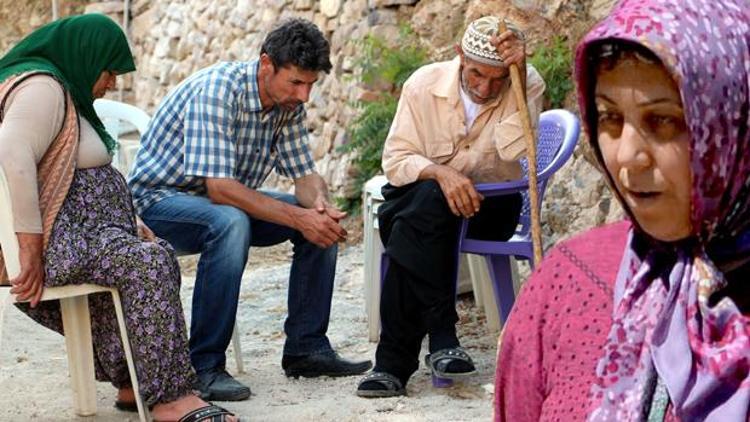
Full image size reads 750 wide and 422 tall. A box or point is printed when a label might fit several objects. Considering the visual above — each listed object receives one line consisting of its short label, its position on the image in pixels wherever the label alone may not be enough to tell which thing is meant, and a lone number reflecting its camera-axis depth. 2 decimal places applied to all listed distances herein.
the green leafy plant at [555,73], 6.47
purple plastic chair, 4.68
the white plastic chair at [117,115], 6.14
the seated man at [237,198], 4.66
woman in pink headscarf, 1.59
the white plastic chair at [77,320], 4.05
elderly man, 4.55
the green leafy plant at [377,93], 7.47
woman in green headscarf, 4.03
